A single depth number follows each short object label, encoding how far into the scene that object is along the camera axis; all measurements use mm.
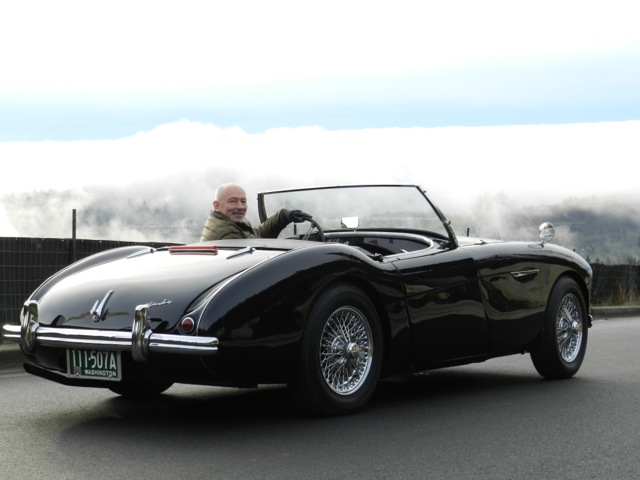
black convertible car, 5551
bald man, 7234
